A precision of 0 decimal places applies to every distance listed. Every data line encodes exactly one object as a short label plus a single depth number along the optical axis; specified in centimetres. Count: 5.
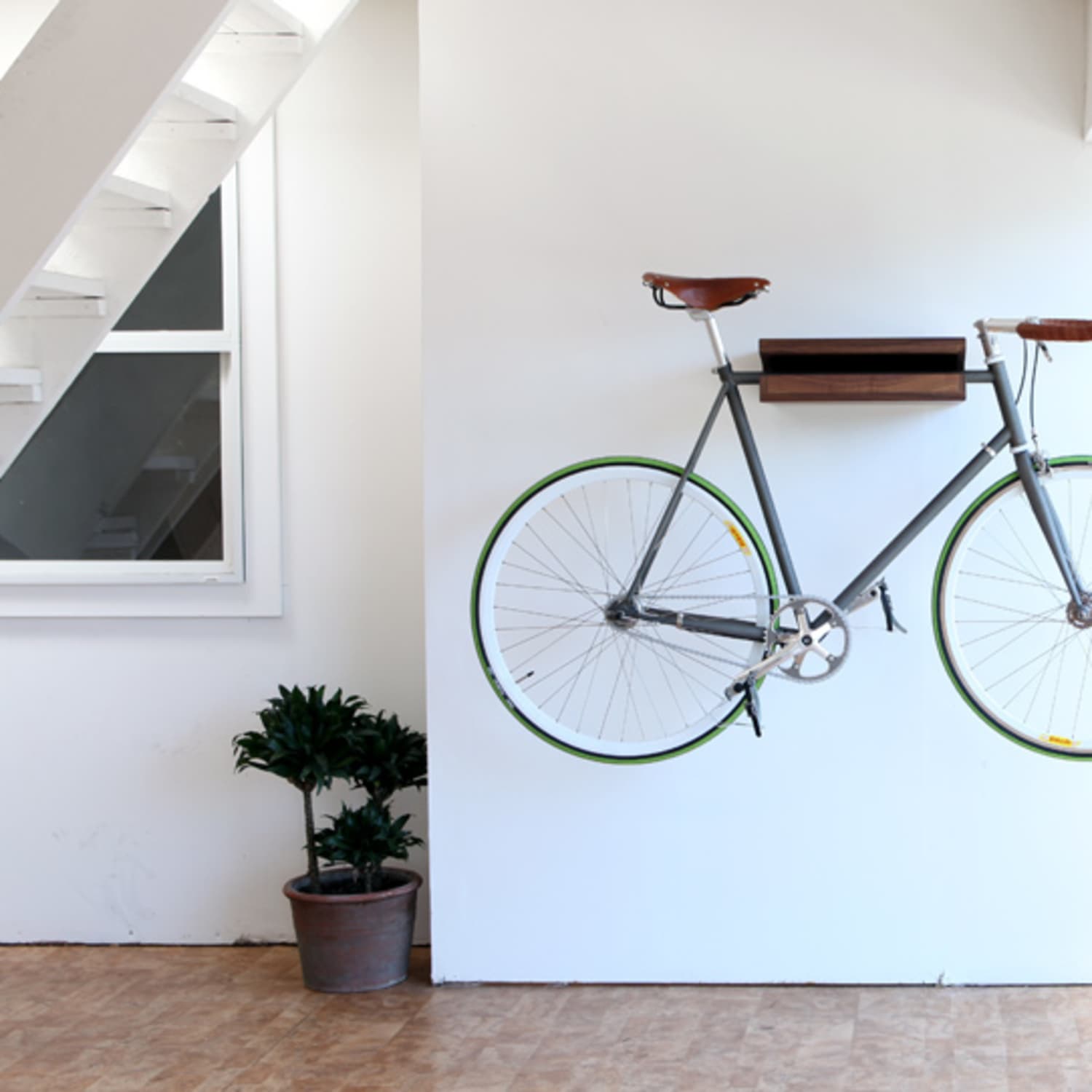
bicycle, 310
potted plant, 353
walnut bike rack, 330
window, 395
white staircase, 318
